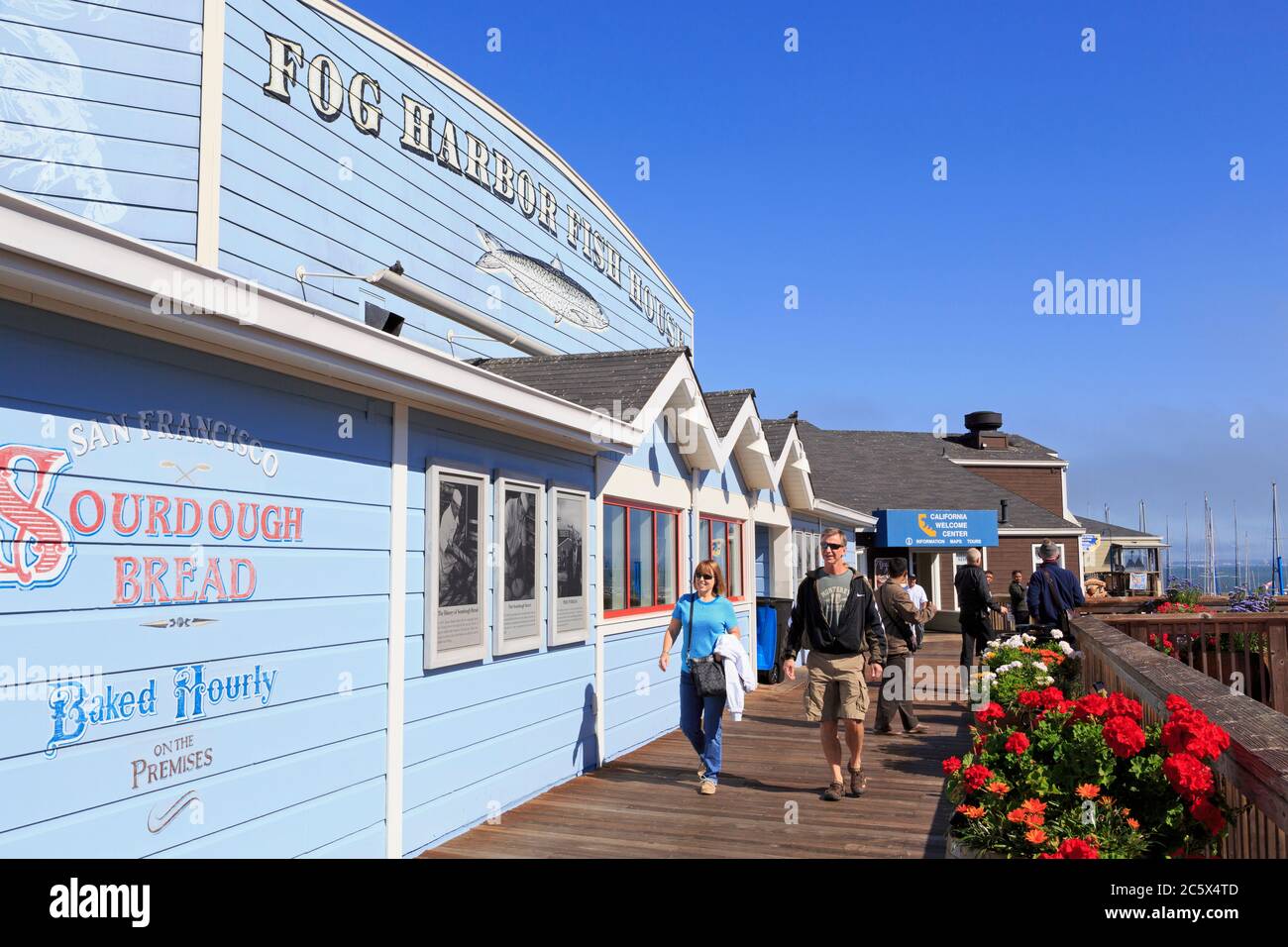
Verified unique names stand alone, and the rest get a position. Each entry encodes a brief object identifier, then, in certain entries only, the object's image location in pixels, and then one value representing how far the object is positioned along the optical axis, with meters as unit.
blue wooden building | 3.91
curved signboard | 7.60
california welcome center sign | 26.50
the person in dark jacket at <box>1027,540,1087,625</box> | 11.49
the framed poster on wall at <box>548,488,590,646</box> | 8.27
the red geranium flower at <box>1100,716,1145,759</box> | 4.02
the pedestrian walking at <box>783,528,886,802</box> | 7.62
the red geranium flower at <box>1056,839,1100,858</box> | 3.46
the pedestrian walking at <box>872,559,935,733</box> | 10.77
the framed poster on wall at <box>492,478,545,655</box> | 7.33
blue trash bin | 16.11
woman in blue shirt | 8.12
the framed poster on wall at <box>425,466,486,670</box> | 6.41
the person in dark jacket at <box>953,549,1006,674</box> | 13.84
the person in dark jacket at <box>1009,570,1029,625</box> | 16.64
